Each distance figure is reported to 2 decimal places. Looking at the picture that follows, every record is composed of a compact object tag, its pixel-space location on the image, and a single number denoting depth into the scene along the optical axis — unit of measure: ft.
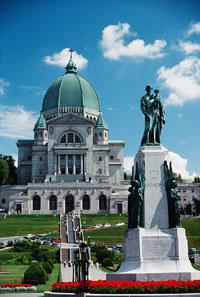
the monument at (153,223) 69.77
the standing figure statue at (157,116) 81.41
